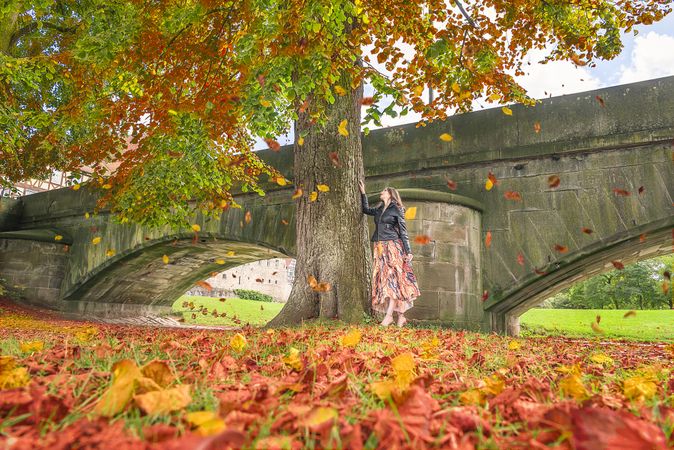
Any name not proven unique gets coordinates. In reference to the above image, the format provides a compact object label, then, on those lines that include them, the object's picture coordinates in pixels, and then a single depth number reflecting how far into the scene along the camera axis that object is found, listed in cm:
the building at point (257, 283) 3145
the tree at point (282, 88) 507
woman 645
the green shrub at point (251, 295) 3347
